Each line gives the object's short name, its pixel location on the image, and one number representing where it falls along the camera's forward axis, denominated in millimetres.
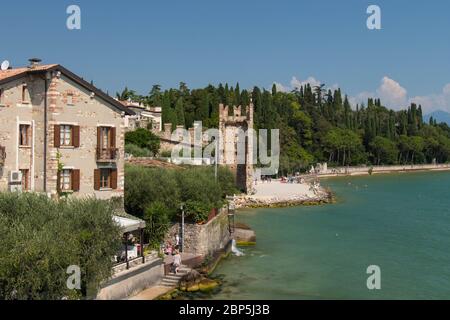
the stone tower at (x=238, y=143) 70438
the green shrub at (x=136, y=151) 61219
